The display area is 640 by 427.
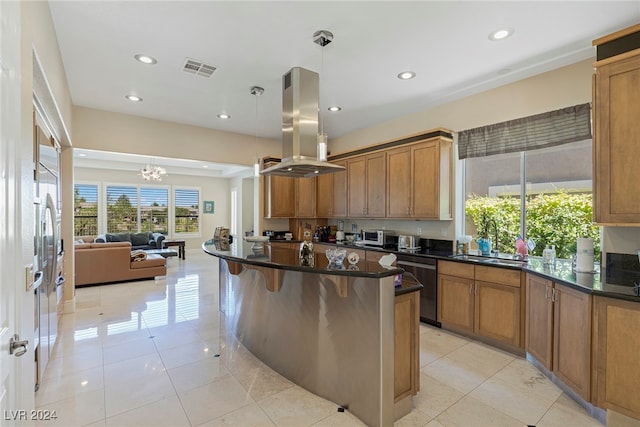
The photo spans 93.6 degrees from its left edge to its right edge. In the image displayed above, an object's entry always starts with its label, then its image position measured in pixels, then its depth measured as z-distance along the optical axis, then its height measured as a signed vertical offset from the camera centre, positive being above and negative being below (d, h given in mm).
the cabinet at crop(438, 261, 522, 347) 3006 -945
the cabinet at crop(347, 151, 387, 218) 4789 +471
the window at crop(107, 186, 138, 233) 9336 +149
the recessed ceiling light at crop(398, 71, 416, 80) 3363 +1579
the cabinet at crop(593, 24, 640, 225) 2227 +655
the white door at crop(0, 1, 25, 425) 1036 +22
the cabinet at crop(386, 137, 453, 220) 4016 +470
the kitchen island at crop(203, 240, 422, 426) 1934 -878
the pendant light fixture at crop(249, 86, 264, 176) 3797 +1584
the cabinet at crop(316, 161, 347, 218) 5512 +351
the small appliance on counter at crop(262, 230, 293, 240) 6266 -428
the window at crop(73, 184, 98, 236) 8836 +140
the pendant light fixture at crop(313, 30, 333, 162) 2639 +1571
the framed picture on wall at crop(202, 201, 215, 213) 10867 +241
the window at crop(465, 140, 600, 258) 3205 +197
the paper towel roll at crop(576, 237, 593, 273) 2584 -359
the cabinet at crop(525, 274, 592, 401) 2145 -952
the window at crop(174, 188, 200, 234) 10383 +127
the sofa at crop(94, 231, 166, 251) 8508 -732
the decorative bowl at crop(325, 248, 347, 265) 2271 -328
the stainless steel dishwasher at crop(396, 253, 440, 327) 3696 -869
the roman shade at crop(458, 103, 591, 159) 3062 +921
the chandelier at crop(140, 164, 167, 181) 7812 +1074
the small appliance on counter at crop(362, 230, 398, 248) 4714 -403
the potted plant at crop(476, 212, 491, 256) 3727 -304
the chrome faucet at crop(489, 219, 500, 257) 3778 -310
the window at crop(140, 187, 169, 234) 9844 +153
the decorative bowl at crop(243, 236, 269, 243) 3820 -324
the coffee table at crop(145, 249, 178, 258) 7871 -1037
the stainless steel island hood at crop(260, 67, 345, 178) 3195 +1018
